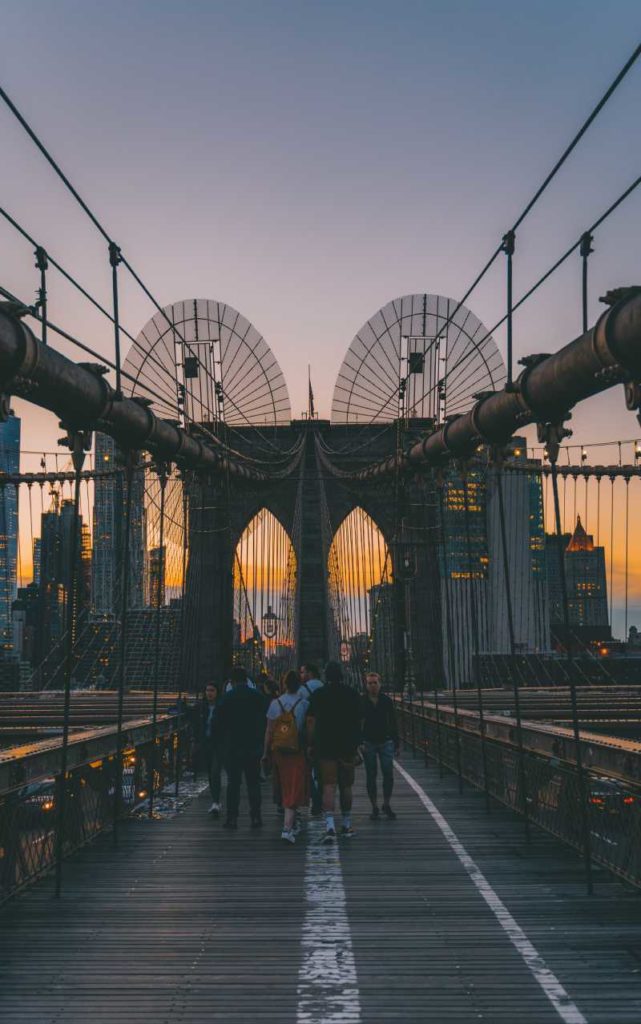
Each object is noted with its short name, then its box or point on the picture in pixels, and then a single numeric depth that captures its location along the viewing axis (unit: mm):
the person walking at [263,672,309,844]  9625
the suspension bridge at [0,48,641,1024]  5215
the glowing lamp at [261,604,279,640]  32716
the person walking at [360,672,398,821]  10820
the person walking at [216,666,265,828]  10398
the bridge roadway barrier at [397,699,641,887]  7047
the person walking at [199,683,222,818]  11034
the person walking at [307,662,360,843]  9703
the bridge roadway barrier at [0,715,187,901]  7102
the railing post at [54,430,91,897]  7215
